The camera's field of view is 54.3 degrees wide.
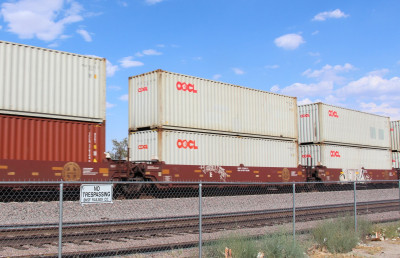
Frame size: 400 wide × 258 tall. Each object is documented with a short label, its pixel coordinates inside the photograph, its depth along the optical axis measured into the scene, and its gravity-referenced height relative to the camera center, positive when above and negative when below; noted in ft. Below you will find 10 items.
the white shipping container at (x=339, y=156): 84.02 +1.06
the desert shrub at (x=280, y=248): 22.70 -5.09
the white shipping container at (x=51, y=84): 43.68 +9.36
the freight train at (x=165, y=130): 44.04 +4.84
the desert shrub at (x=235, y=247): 22.18 -4.97
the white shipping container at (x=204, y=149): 57.57 +2.03
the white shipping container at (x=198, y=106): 59.31 +9.22
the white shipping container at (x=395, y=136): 115.96 +7.36
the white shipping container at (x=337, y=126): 85.35 +8.16
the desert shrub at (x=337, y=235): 27.37 -5.43
